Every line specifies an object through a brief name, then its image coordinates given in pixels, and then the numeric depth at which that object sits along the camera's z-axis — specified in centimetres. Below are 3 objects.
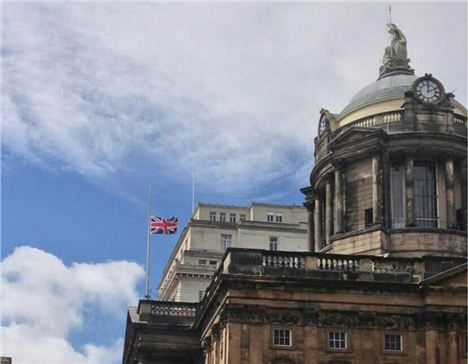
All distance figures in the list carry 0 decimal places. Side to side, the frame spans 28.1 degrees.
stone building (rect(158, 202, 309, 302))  9362
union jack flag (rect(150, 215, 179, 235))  7406
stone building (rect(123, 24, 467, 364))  4616
